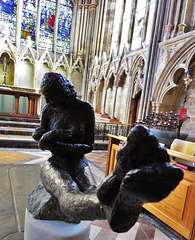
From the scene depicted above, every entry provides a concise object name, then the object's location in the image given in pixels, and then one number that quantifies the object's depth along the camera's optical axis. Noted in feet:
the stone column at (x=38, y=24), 44.11
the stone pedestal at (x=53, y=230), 3.95
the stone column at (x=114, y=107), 35.03
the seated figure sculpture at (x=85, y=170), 2.09
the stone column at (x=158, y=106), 22.95
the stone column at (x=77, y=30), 47.81
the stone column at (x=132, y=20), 32.74
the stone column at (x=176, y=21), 21.62
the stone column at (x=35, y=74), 42.63
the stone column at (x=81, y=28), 47.39
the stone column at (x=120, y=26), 36.32
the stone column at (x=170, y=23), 22.22
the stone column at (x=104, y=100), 38.83
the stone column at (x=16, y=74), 40.98
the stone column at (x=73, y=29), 48.29
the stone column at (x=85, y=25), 46.91
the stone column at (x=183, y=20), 20.83
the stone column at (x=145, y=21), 28.71
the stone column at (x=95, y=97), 42.43
